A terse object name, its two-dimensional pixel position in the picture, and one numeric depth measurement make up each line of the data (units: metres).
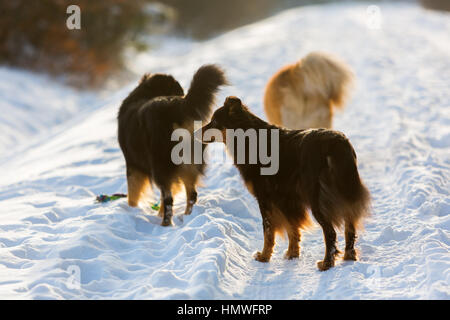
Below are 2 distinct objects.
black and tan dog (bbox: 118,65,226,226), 9.94
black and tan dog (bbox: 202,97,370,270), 7.65
